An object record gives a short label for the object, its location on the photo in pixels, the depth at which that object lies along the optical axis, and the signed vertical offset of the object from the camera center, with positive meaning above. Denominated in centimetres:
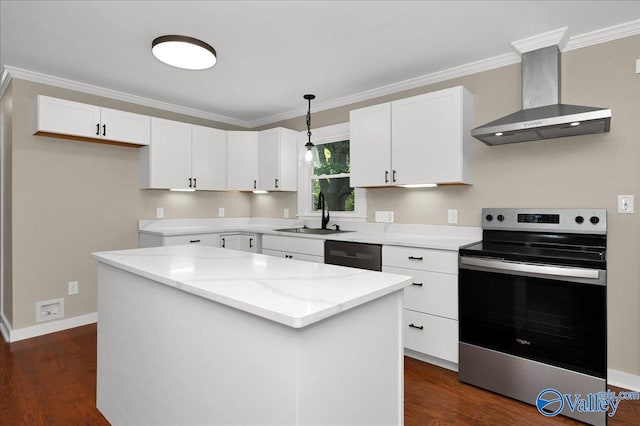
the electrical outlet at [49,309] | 331 -95
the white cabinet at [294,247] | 337 -38
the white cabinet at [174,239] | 362 -32
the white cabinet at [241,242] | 407 -37
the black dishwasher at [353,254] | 295 -39
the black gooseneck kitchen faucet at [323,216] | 394 -8
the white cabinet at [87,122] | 310 +83
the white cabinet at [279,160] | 430 +62
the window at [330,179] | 394 +37
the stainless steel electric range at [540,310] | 199 -61
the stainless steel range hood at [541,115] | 221 +61
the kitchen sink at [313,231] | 378 -23
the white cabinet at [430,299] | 255 -67
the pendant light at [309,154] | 329 +52
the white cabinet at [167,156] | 382 +59
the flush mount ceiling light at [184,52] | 244 +112
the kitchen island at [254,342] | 105 -47
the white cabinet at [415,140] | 280 +60
